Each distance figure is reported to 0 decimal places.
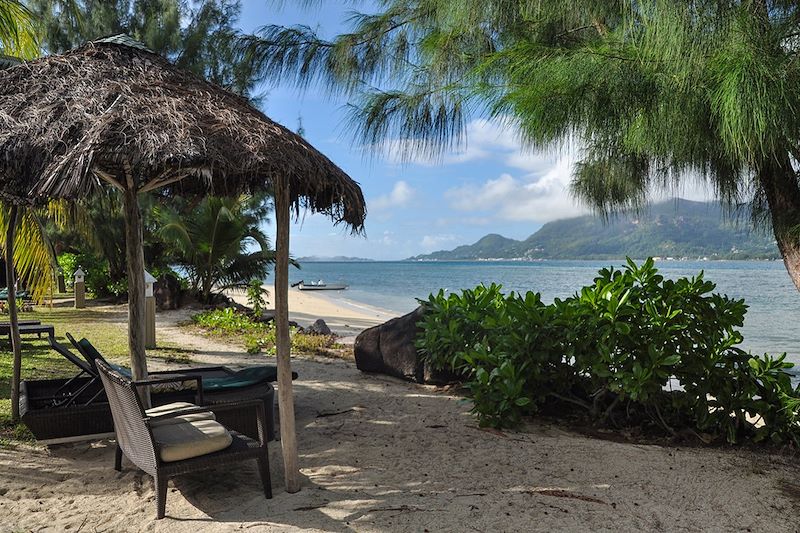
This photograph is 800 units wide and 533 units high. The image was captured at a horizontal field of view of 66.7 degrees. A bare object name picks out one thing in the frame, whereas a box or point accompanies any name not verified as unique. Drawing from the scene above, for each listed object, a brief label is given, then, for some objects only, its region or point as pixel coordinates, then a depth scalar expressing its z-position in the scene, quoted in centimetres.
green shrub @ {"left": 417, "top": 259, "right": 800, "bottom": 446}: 474
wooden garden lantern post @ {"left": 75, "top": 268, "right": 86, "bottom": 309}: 1602
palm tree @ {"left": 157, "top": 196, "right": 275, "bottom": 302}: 1489
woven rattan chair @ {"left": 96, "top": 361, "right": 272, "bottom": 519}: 330
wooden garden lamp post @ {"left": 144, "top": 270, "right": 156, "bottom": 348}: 934
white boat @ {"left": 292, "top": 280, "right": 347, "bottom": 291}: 4251
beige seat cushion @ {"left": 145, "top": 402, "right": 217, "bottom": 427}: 389
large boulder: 717
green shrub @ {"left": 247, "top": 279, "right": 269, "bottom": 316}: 1305
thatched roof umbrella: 348
